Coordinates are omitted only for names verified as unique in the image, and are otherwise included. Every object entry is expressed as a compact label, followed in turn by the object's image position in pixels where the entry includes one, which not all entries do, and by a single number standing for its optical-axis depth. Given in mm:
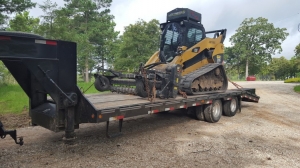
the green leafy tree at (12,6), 15934
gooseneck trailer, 3900
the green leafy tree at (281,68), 63969
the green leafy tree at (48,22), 18386
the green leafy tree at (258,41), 51156
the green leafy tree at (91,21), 31156
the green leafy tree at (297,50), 44956
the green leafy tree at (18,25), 17828
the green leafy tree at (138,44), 23156
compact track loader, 6964
